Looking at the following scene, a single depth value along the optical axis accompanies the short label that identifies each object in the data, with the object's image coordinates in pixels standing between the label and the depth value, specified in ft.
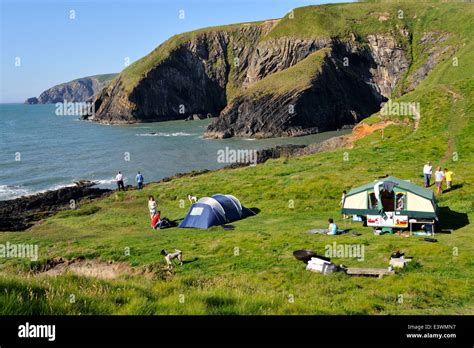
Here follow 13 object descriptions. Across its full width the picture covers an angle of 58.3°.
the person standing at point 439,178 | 97.35
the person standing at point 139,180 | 148.15
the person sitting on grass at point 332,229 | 78.84
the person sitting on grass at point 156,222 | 98.89
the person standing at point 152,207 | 101.65
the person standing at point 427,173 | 101.19
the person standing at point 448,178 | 98.84
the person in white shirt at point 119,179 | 150.71
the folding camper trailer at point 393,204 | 76.64
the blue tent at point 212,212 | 95.71
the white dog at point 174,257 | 68.54
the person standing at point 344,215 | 89.19
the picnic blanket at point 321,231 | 79.80
